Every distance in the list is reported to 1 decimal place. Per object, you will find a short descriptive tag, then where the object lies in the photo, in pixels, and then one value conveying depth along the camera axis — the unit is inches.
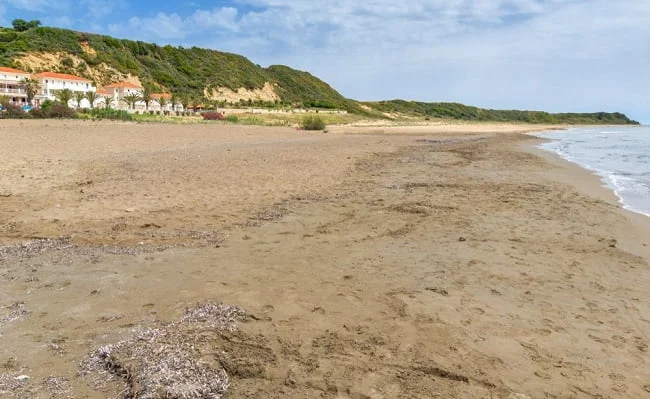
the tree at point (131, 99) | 2487.7
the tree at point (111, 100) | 2321.5
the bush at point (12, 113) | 1485.0
